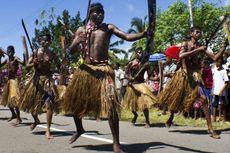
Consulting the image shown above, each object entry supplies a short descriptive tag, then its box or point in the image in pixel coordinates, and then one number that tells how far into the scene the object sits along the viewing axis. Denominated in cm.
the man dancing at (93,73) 602
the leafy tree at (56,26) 4643
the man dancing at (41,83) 841
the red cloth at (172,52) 1074
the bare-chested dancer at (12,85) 1068
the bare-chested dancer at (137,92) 972
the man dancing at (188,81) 773
